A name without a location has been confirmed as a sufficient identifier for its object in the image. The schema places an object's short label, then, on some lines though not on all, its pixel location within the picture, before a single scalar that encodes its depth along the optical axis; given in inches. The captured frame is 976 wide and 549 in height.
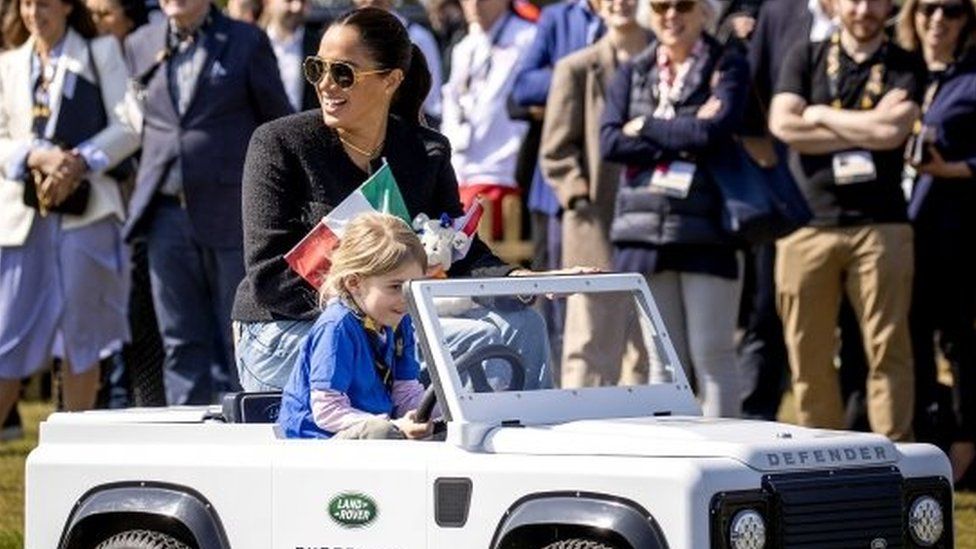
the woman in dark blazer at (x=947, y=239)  1013.2
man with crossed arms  977.5
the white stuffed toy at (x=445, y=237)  649.6
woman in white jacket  1023.6
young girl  605.6
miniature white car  549.3
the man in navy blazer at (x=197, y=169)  996.6
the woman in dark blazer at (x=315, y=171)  653.9
